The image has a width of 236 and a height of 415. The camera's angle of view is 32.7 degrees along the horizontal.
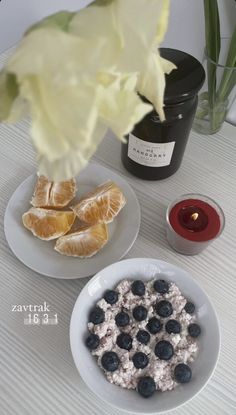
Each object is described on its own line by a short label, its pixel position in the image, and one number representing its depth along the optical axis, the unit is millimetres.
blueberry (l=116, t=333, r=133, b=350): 465
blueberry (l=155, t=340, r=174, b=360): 457
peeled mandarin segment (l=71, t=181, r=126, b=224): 557
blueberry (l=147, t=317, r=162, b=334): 478
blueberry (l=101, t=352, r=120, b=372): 444
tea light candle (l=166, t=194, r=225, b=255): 537
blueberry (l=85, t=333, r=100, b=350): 457
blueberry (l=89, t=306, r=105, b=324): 475
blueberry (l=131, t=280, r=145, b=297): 496
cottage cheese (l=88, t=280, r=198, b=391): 449
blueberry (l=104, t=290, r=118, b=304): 490
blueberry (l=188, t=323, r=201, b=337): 473
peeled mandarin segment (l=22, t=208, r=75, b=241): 544
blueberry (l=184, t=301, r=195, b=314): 486
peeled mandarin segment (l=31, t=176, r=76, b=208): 574
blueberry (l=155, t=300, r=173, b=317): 483
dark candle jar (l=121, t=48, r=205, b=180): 495
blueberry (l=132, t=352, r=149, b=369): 452
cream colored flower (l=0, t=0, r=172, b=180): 240
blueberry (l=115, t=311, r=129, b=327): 479
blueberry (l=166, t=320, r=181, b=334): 473
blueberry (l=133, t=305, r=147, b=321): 482
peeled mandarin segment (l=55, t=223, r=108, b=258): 537
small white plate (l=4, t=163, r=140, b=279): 530
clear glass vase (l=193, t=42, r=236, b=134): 595
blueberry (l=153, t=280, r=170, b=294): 496
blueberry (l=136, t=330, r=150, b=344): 469
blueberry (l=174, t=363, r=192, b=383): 442
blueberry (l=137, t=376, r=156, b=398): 434
